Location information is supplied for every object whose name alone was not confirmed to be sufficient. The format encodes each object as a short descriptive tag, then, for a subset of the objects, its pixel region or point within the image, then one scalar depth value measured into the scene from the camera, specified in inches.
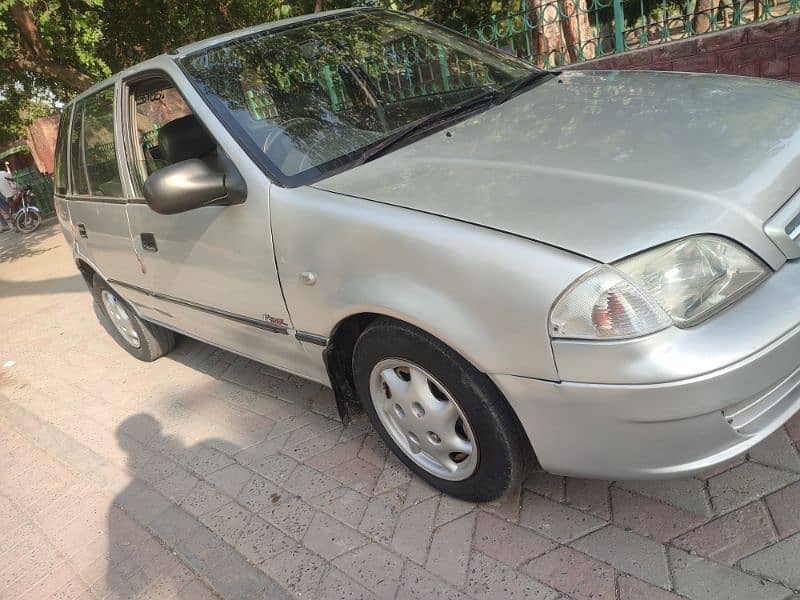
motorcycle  520.4
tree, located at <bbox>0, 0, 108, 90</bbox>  296.7
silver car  67.1
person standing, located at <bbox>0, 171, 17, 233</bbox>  527.8
